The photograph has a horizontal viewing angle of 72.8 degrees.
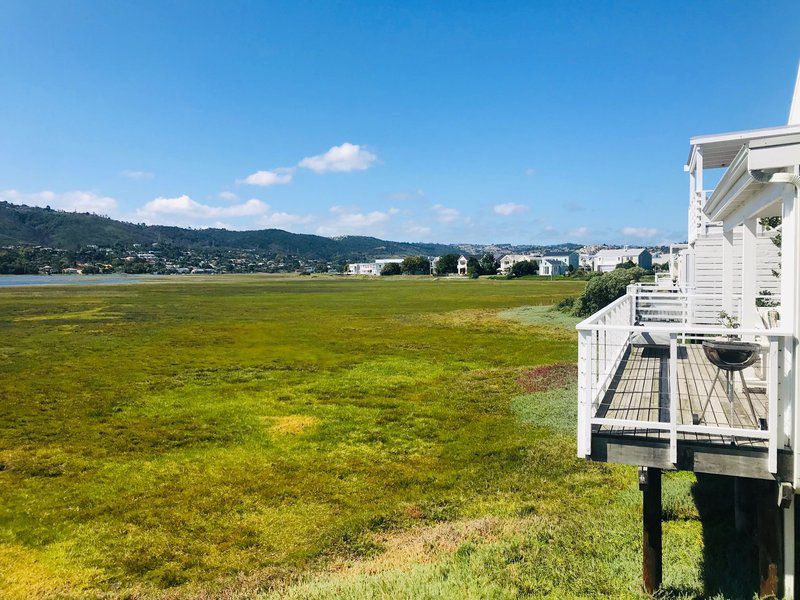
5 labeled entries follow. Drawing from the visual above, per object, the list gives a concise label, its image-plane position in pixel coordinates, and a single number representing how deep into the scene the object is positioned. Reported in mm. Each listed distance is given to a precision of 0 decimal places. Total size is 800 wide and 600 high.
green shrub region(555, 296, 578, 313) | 37828
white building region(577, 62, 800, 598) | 4465
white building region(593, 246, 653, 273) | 113312
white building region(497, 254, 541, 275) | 144875
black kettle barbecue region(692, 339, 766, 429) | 5027
